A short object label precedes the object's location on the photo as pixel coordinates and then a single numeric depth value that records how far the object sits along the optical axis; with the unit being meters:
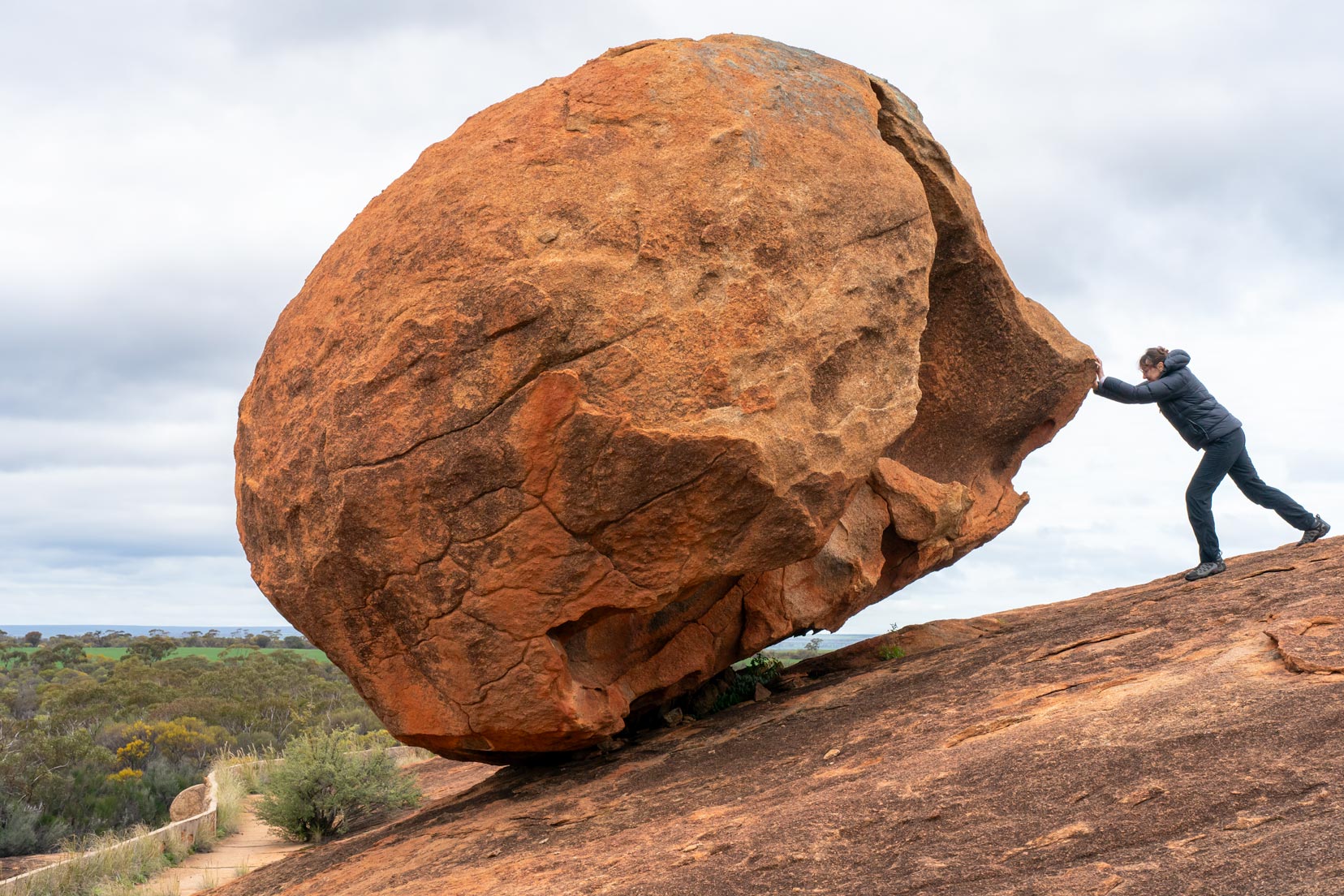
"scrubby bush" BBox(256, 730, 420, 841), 11.89
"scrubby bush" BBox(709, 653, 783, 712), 8.91
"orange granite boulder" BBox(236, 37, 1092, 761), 6.39
